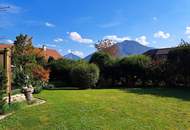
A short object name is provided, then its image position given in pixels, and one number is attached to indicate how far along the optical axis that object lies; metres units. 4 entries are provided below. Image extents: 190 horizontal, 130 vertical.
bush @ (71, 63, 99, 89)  11.64
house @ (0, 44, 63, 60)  29.77
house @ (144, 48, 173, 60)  23.39
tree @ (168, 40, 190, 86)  11.52
